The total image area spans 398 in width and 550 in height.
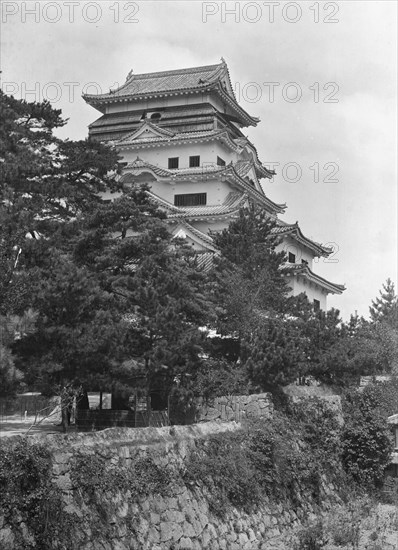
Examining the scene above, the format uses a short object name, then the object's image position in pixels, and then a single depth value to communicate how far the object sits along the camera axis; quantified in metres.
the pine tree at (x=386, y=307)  51.31
